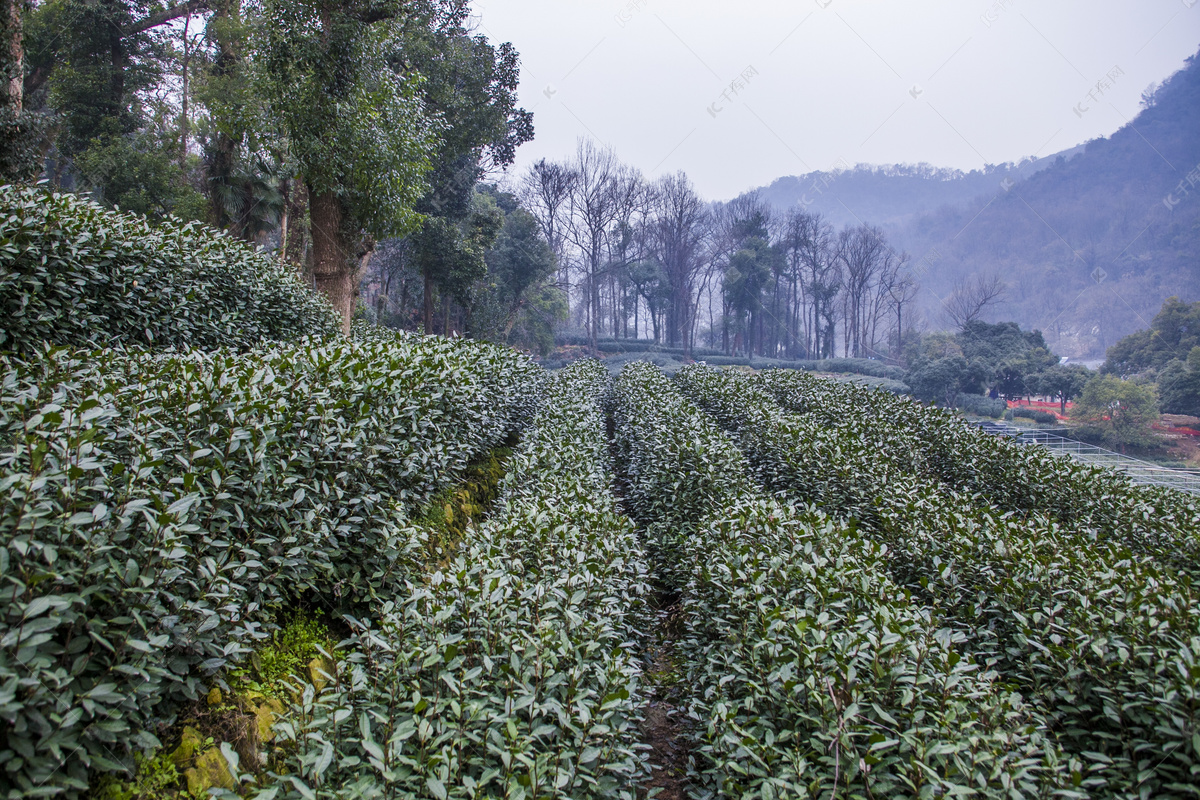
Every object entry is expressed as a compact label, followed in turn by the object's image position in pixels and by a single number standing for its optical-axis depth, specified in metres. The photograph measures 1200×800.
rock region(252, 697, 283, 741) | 2.34
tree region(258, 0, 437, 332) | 8.88
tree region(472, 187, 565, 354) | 25.52
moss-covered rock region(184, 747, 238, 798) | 2.02
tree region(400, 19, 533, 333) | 16.11
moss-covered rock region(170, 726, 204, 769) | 2.09
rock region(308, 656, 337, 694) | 2.34
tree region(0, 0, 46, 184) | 8.32
